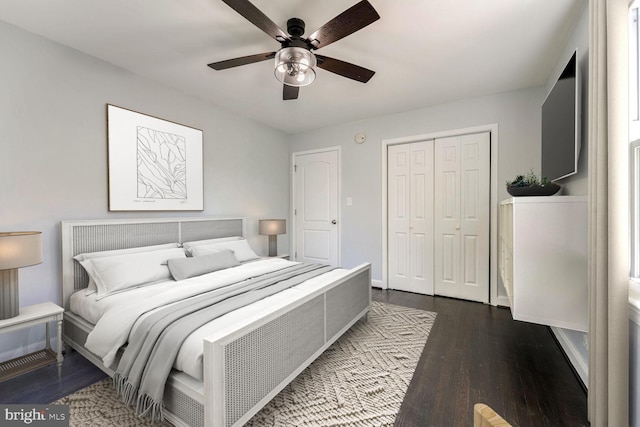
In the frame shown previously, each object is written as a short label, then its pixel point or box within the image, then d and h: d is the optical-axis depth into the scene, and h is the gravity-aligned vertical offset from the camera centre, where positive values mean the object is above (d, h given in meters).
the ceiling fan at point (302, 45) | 1.51 +1.06
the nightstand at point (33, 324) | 1.84 -0.90
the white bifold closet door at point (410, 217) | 3.79 -0.10
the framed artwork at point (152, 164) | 2.69 +0.50
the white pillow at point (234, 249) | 2.98 -0.43
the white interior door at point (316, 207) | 4.52 +0.05
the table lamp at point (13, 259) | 1.77 -0.31
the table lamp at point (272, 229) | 4.02 -0.27
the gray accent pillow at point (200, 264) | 2.51 -0.51
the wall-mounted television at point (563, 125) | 1.95 +0.67
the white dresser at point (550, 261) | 1.69 -0.32
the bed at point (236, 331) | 1.30 -0.74
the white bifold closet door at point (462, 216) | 3.42 -0.08
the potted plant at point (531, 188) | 1.91 +0.15
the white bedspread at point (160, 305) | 1.40 -0.63
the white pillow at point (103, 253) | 2.30 -0.37
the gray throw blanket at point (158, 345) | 1.41 -0.71
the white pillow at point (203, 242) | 3.00 -0.36
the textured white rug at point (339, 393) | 1.57 -1.17
